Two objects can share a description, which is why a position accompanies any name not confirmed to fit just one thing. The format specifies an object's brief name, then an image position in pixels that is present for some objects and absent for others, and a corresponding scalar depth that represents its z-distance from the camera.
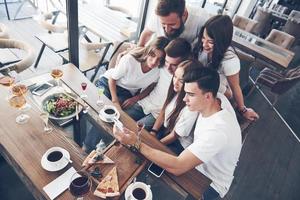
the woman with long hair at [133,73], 1.98
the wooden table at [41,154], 1.22
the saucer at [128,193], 1.20
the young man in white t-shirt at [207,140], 1.35
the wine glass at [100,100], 1.76
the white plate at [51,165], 1.24
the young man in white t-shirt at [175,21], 1.77
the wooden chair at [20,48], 2.21
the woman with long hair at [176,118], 1.70
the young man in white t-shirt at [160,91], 1.82
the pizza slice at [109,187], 1.20
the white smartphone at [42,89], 1.72
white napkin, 1.15
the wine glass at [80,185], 1.13
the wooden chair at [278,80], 3.44
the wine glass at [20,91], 1.56
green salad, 1.57
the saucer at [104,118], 1.62
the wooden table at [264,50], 3.56
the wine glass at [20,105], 1.47
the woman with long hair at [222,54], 1.79
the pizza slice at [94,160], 1.33
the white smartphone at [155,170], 1.39
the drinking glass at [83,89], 1.77
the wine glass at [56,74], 1.77
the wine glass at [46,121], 1.45
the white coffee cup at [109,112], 1.62
